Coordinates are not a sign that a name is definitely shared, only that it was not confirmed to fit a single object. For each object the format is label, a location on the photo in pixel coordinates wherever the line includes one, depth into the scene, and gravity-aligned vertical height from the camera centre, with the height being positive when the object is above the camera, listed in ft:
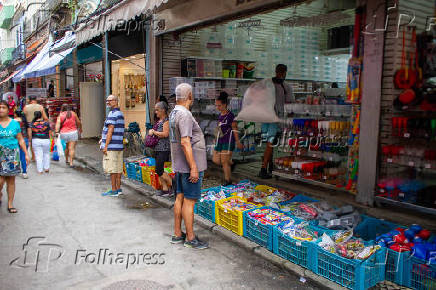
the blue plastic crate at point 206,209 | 18.69 -5.53
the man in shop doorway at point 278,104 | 23.73 -0.09
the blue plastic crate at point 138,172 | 27.58 -5.31
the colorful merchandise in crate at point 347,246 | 12.39 -4.99
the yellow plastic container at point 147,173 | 25.89 -5.07
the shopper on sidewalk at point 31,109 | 33.35 -0.92
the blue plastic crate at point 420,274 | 11.50 -5.34
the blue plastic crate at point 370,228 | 15.25 -5.12
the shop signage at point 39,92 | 66.44 +1.30
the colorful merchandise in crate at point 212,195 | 19.19 -4.90
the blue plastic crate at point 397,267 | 12.31 -5.43
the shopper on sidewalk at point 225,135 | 23.22 -2.06
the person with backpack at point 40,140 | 30.58 -3.33
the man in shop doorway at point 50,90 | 70.93 +1.77
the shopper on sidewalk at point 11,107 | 36.50 -0.81
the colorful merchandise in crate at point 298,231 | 14.33 -5.02
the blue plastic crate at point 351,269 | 11.84 -5.45
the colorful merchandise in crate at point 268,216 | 15.79 -4.94
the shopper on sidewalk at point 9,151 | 19.75 -2.79
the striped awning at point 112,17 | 22.15 +5.80
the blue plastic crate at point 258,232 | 15.17 -5.45
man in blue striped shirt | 23.02 -2.47
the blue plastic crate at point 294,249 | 13.44 -5.48
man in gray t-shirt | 14.73 -2.30
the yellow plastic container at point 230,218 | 16.75 -5.38
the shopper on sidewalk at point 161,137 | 21.38 -2.09
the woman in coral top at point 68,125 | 33.91 -2.33
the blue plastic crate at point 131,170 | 28.39 -5.31
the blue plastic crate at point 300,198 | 18.79 -4.81
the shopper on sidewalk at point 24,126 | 34.63 -2.51
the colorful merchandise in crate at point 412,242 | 12.05 -4.71
